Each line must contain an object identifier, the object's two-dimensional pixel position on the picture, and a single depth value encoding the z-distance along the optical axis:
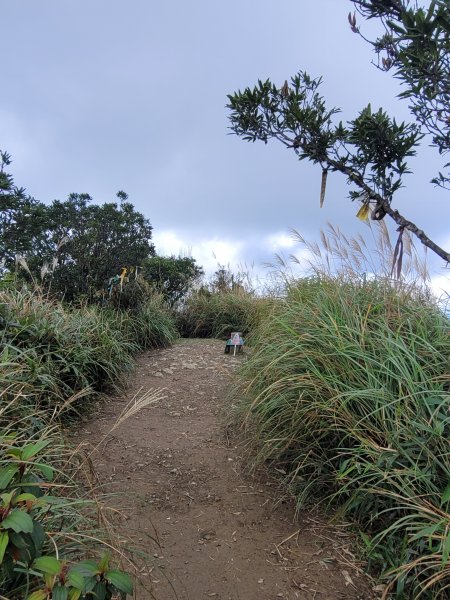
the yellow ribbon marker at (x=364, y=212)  1.89
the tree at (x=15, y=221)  5.77
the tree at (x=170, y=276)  8.35
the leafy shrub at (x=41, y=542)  1.04
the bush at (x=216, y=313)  7.38
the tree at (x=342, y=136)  1.77
